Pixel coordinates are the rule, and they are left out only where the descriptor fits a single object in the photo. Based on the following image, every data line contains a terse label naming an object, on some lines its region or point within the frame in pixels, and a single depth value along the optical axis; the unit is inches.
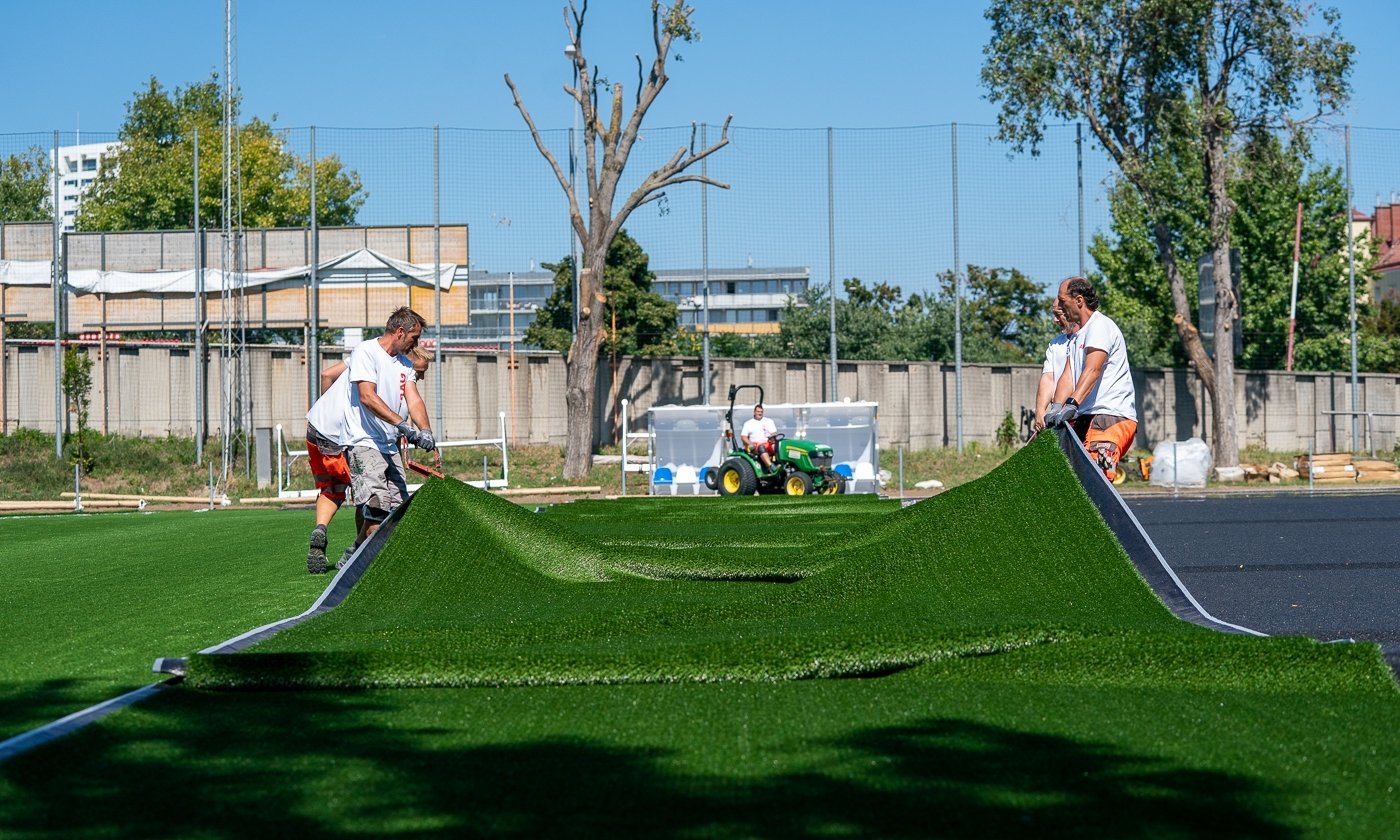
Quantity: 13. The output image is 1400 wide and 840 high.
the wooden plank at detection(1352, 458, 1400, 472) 1045.8
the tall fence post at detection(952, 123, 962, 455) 1120.8
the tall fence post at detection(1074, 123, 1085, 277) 1162.6
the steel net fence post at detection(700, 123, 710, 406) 1101.7
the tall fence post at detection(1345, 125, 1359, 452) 1230.1
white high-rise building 5093.5
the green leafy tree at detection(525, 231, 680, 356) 1461.6
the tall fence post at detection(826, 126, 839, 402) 1144.8
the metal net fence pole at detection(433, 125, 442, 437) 1039.0
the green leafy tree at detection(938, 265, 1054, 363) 2304.8
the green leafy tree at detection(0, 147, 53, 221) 1877.5
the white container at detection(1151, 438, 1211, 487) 1014.4
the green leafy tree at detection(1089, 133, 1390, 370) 1574.8
